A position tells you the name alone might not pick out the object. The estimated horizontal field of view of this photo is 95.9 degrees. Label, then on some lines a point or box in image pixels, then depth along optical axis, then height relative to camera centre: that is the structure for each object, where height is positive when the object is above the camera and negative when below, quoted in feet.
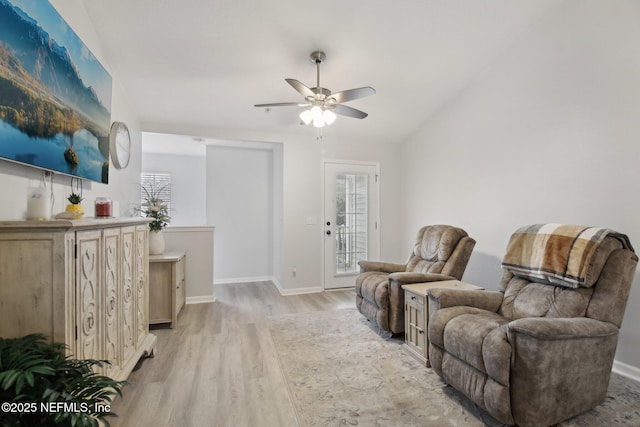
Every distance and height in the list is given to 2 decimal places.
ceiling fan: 8.25 +3.33
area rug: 5.74 -4.11
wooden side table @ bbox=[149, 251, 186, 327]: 10.25 -2.83
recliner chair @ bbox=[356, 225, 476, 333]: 9.11 -2.07
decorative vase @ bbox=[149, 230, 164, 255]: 11.18 -1.24
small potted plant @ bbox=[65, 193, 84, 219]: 5.95 +0.07
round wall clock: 9.22 +2.22
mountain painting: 4.55 +2.25
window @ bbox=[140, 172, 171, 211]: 18.94 +1.76
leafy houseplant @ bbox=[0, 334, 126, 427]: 3.00 -2.05
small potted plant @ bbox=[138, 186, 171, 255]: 11.19 -0.49
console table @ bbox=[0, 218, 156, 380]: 3.96 -1.15
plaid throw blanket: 6.16 -0.89
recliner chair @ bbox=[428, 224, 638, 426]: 5.11 -2.32
